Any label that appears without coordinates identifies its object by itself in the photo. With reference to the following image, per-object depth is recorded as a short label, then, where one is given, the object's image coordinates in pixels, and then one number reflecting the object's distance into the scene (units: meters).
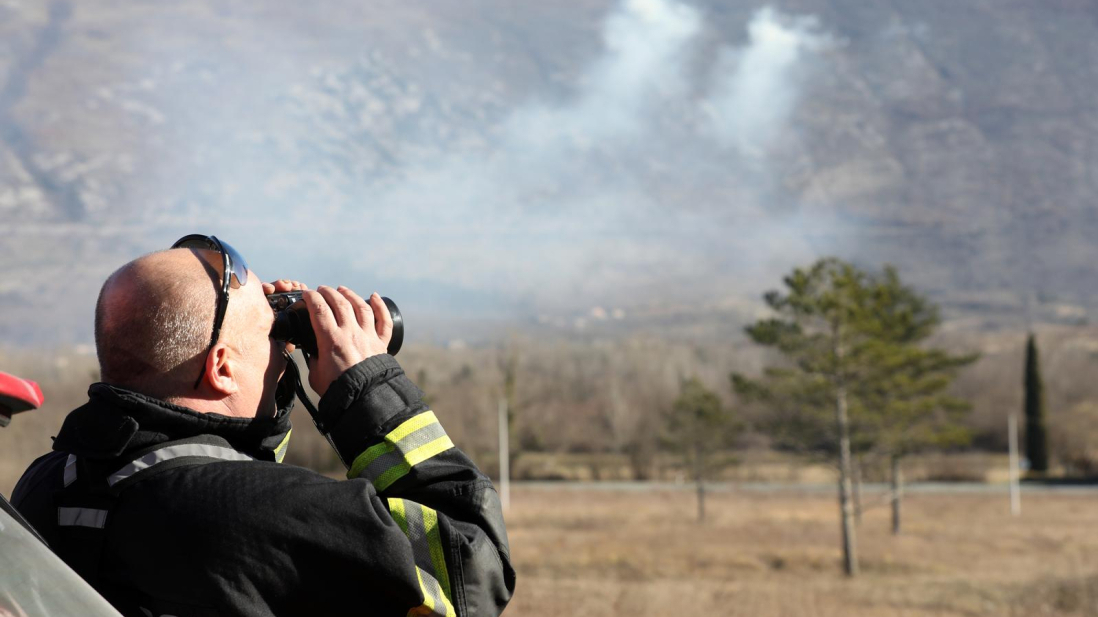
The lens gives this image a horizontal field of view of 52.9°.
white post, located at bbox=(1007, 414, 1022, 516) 51.25
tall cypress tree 71.19
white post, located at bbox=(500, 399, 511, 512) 58.10
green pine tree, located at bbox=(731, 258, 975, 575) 33.88
